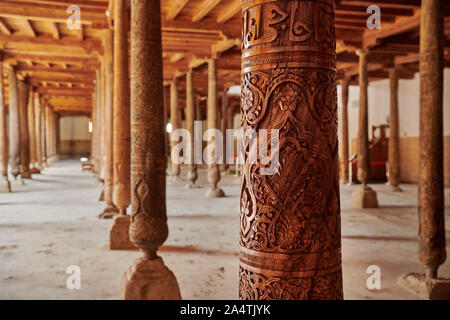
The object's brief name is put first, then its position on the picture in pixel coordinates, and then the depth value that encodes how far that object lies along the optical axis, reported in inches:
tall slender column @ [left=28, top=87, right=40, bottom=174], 805.9
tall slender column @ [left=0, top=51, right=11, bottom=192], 536.6
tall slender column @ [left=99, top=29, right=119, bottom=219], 327.3
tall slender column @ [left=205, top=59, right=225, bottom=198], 487.8
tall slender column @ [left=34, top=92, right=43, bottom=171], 874.1
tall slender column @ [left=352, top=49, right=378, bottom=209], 415.5
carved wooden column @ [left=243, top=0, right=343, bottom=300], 63.2
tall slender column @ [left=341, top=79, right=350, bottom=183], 638.5
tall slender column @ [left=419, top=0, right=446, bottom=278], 176.9
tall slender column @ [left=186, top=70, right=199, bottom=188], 591.2
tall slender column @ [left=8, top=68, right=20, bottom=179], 616.4
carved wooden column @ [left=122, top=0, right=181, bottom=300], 164.9
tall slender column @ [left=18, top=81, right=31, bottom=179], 692.7
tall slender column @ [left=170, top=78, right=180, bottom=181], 680.4
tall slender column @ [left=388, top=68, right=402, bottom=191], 562.3
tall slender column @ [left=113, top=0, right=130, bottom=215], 253.1
